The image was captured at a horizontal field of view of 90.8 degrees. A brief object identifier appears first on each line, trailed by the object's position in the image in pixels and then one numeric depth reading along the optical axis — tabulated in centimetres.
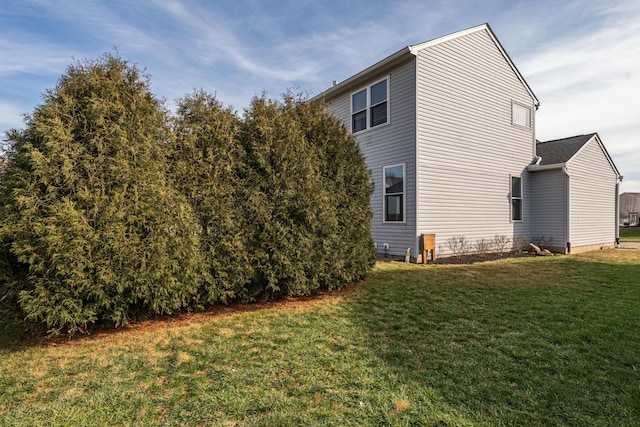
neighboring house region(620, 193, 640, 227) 3816
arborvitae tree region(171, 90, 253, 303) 434
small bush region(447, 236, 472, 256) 970
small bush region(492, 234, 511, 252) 1076
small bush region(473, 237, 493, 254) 1028
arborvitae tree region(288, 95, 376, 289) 552
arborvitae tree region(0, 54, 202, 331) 340
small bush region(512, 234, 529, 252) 1138
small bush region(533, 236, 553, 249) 1158
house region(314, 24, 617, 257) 915
